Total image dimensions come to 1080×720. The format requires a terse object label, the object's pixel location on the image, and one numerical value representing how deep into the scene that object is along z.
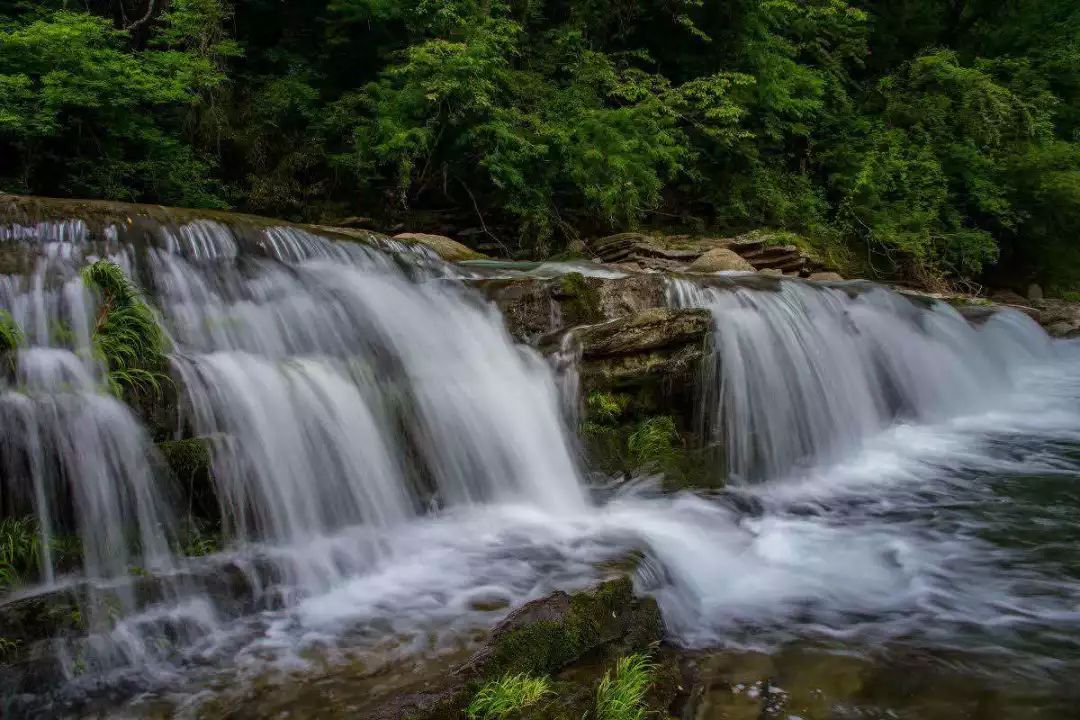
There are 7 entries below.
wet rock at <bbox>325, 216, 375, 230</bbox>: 12.51
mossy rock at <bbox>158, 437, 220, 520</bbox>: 3.99
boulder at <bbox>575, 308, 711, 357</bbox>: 6.50
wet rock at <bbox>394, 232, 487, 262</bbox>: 10.52
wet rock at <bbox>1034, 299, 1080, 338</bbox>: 15.91
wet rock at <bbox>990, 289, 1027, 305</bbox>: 18.53
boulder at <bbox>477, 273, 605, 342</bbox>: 6.94
